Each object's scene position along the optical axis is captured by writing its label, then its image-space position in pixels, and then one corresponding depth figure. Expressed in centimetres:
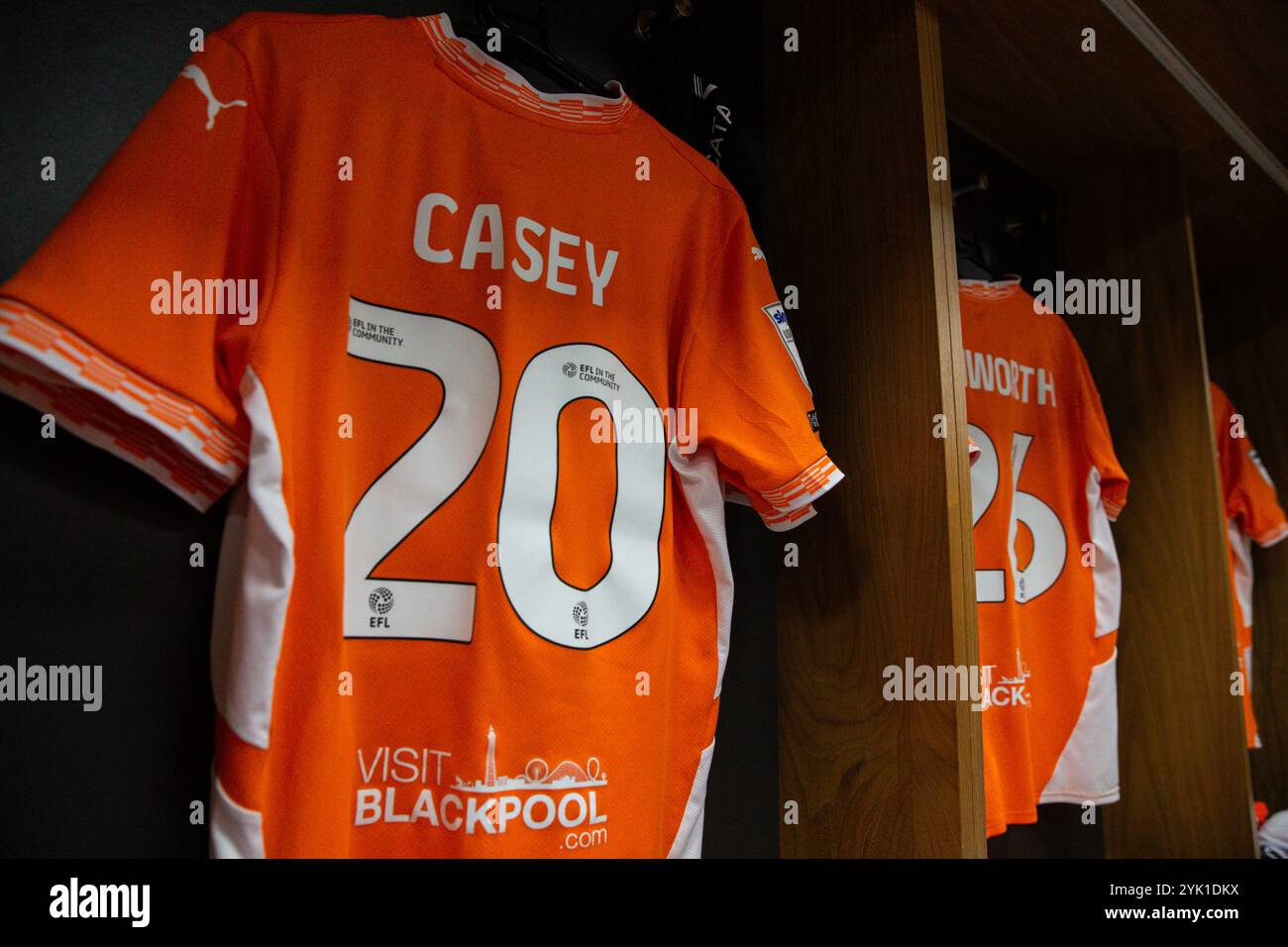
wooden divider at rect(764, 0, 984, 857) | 104
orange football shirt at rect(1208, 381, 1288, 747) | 200
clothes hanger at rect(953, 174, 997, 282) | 148
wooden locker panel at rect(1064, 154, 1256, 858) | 159
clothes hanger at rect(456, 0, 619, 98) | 92
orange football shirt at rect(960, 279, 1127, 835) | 128
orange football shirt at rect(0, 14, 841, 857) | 63
